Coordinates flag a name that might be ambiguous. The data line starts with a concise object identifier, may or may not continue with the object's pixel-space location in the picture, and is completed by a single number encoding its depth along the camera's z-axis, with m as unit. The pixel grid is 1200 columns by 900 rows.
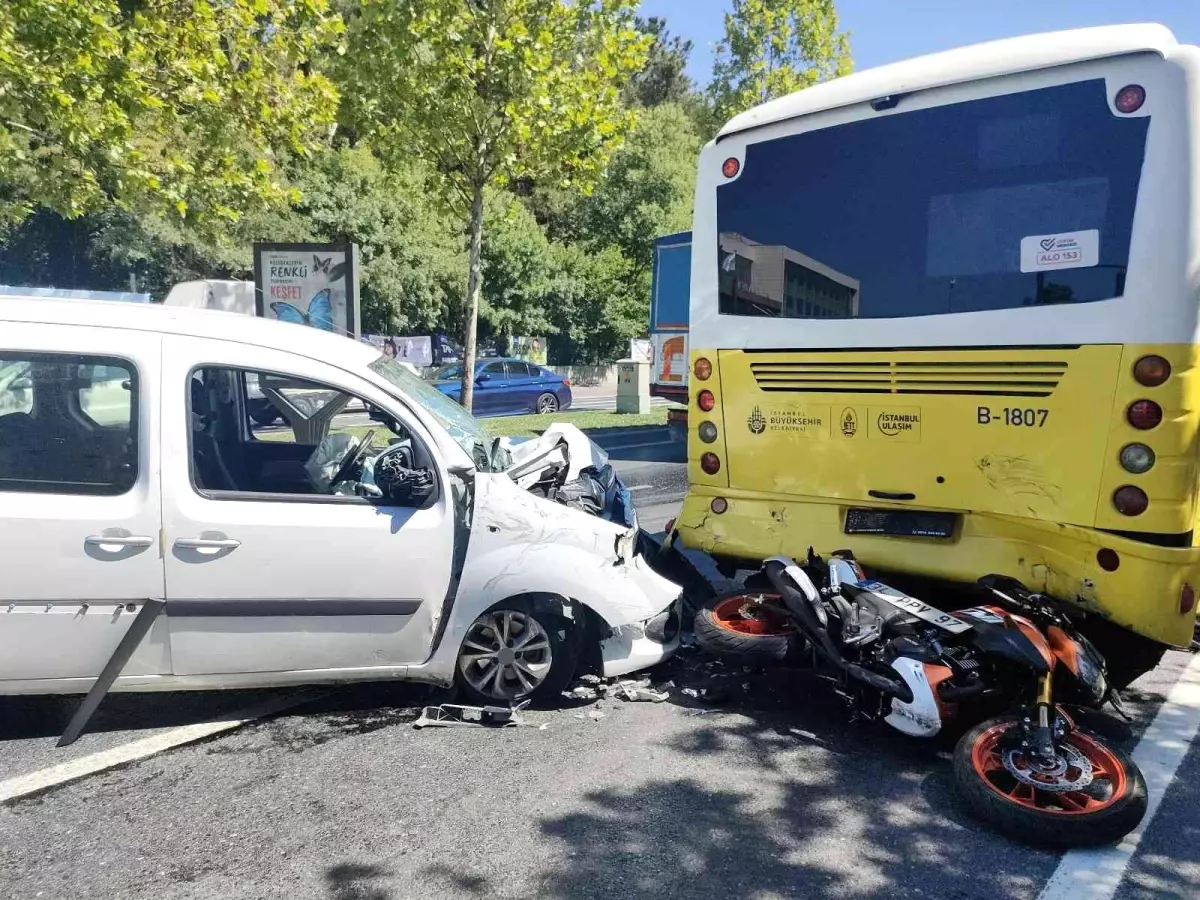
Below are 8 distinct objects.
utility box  20.94
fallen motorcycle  3.25
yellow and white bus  3.90
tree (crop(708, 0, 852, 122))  22.66
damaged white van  3.71
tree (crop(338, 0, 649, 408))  11.80
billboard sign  11.43
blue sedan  23.84
